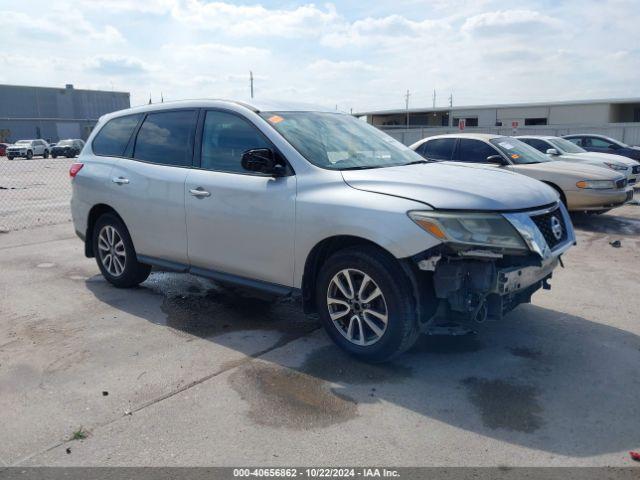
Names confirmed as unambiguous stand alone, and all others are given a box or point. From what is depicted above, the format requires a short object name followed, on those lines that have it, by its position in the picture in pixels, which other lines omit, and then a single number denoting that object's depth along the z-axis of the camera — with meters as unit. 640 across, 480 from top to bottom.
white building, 32.62
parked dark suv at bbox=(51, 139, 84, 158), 43.56
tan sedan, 9.85
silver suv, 3.67
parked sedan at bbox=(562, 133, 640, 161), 18.16
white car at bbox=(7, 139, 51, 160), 41.34
